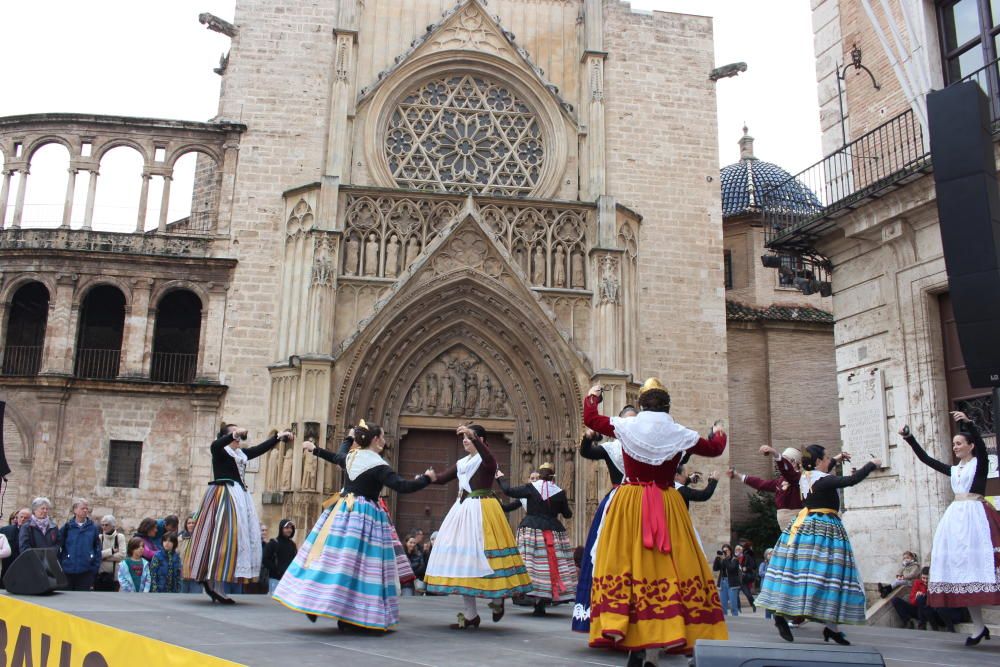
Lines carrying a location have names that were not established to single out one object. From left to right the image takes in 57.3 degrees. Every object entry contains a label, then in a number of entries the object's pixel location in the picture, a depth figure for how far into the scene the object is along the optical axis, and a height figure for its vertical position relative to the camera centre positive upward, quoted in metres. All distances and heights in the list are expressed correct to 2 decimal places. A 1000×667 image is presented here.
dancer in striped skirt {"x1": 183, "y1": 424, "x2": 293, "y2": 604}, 9.13 -0.03
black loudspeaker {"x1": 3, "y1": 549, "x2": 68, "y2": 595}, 8.66 -0.48
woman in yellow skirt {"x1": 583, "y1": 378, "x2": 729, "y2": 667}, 5.85 -0.13
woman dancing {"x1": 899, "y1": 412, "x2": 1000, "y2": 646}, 8.63 -0.04
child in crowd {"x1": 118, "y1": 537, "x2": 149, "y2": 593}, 11.78 -0.59
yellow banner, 4.31 -0.63
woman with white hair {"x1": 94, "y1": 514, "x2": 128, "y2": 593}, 13.26 -0.43
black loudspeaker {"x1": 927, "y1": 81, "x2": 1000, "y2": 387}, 6.01 +2.10
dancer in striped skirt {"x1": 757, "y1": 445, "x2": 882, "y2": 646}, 7.73 -0.27
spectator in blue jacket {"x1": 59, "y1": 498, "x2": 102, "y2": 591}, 12.10 -0.34
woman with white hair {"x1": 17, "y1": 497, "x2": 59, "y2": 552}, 11.60 -0.09
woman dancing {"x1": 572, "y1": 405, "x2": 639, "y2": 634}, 7.13 +0.15
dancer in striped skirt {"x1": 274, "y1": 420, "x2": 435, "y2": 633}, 7.21 -0.22
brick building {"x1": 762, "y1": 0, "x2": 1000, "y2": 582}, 12.59 +4.15
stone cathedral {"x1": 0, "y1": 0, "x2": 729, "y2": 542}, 19.88 +5.98
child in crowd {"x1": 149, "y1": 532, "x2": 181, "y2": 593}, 12.09 -0.56
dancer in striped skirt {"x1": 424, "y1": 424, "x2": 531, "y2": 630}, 8.44 -0.15
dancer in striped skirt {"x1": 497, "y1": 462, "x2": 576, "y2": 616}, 10.77 -0.13
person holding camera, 18.36 -0.87
